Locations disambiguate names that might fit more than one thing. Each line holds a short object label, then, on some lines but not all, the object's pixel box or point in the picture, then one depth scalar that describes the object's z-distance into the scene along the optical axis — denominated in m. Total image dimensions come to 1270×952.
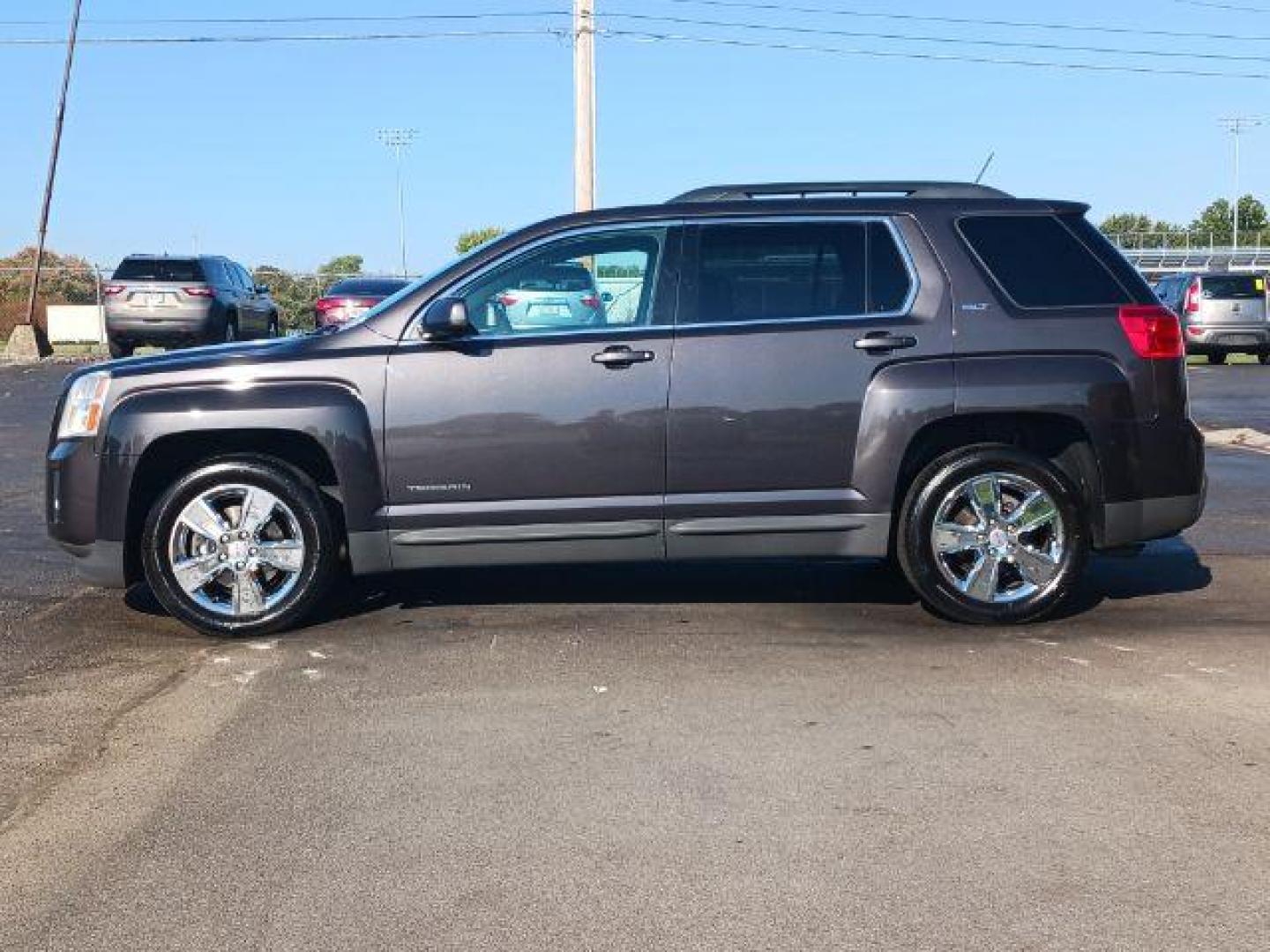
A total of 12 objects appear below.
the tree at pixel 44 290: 46.84
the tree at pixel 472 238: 75.55
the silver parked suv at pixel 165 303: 25.66
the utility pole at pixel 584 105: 25.28
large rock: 30.09
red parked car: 24.58
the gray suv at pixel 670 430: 6.54
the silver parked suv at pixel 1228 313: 27.95
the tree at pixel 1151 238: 79.12
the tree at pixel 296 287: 42.06
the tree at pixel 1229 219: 116.31
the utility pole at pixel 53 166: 31.55
